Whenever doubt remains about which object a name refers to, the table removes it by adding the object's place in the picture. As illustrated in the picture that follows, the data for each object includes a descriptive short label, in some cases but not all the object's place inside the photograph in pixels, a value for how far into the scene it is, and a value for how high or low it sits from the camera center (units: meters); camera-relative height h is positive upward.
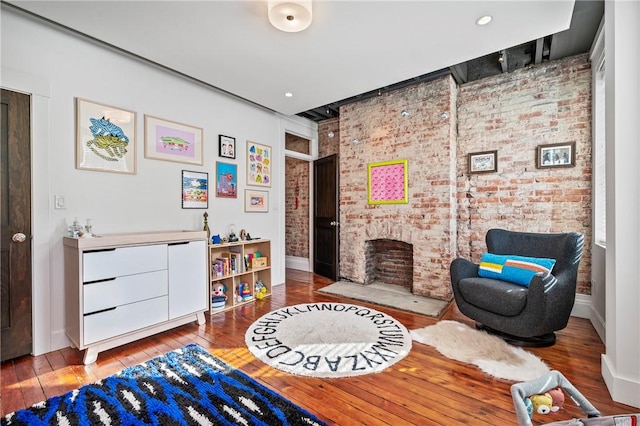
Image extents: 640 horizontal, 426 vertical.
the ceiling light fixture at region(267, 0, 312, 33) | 2.01 +1.44
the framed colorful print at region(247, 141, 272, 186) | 4.16 +0.73
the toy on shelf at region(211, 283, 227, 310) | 3.37 -1.02
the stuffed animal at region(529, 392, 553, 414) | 1.43 -1.01
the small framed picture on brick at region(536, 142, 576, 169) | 3.21 +0.64
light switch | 2.45 +0.10
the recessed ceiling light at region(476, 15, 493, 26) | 2.24 +1.52
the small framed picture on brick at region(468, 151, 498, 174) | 3.70 +0.66
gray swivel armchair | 2.34 -0.73
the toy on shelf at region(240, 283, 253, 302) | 3.76 -1.07
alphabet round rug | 2.18 -1.17
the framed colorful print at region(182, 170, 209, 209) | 3.36 +0.28
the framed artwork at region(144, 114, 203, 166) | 3.05 +0.82
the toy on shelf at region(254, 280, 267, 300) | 3.90 -1.07
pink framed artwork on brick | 4.17 +0.44
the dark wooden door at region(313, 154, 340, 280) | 5.03 -0.09
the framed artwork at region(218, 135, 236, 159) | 3.73 +0.88
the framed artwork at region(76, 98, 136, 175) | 2.59 +0.72
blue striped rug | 1.61 -1.17
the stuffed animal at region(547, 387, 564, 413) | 1.53 -1.02
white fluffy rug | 2.08 -1.17
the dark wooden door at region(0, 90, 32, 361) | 2.24 -0.10
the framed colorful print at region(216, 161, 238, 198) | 3.73 +0.44
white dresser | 2.25 -0.65
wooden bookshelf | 3.45 -0.77
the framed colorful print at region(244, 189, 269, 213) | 4.12 +0.17
